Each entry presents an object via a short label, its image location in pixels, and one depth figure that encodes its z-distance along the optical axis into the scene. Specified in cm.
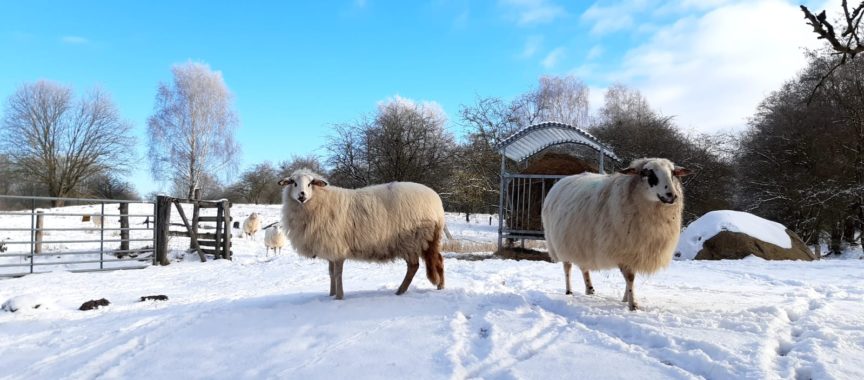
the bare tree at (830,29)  284
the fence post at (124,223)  1354
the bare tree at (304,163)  3018
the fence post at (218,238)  1416
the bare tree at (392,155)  2208
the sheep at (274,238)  1731
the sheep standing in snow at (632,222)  493
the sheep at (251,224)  2105
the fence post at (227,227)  1415
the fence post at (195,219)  1380
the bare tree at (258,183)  4984
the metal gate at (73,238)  1193
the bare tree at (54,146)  3244
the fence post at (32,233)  1080
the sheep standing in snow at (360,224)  607
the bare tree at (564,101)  4059
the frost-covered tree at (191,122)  3359
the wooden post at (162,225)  1277
